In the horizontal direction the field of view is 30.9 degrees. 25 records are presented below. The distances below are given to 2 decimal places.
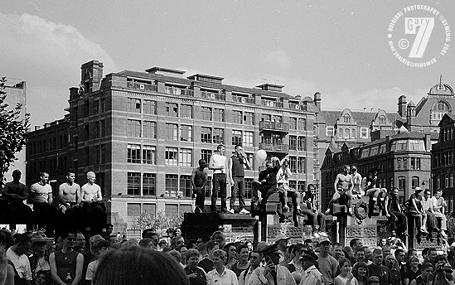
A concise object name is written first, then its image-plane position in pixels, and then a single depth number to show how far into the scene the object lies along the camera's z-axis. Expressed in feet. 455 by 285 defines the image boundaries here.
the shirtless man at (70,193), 57.11
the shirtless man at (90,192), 57.00
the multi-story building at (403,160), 336.29
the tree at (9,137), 94.79
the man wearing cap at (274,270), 30.17
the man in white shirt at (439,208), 91.35
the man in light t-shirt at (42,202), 55.16
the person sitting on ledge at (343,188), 85.61
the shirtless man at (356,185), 87.99
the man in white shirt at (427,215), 89.71
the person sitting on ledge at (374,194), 90.53
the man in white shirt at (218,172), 72.13
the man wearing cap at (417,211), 89.45
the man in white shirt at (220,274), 31.35
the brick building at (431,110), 385.70
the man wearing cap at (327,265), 37.50
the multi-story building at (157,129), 255.50
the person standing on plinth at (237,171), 73.61
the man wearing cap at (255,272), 30.09
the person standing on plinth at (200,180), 71.46
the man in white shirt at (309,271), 31.63
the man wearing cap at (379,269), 38.79
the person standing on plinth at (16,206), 55.21
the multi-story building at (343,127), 418.16
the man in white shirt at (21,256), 33.86
